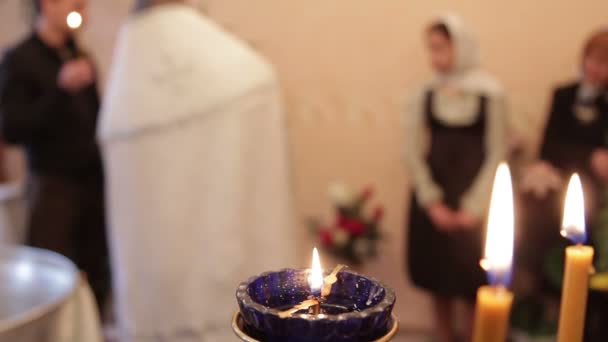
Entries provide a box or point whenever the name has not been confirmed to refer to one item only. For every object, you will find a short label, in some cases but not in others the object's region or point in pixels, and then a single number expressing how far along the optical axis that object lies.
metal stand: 0.38
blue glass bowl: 0.36
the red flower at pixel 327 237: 2.59
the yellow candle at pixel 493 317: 0.34
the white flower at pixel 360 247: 2.59
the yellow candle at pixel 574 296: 0.39
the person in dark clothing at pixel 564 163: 2.09
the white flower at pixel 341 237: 2.55
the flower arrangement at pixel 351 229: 2.57
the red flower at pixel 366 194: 2.59
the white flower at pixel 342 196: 2.56
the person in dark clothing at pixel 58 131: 1.91
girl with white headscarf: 2.26
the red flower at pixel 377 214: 2.61
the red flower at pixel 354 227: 2.56
